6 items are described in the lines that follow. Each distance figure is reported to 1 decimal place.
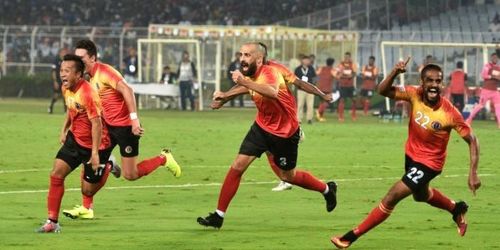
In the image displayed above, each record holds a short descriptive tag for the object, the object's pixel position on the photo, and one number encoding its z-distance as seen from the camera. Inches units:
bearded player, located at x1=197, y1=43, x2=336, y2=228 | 664.4
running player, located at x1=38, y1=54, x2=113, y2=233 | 642.8
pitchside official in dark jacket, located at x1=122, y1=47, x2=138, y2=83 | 2009.1
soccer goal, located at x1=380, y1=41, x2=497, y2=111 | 1930.4
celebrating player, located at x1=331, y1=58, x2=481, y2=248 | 588.7
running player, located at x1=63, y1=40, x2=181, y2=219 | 703.7
